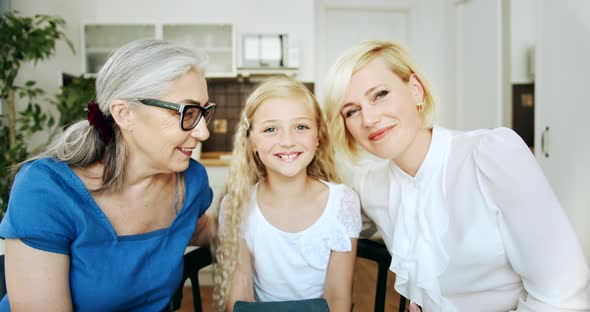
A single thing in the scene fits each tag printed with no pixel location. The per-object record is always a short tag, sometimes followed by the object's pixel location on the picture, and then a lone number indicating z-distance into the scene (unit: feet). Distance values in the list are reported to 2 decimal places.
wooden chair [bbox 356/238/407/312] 4.11
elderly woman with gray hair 3.22
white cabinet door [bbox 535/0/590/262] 5.95
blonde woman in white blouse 3.24
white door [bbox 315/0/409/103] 14.78
